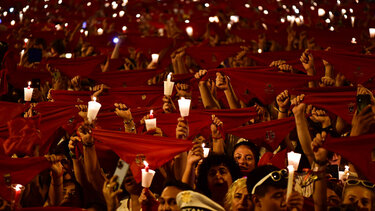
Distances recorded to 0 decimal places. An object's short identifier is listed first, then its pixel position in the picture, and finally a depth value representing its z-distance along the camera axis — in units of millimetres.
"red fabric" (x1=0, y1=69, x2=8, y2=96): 18562
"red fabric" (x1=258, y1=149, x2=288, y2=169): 13062
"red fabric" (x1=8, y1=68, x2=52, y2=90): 20125
